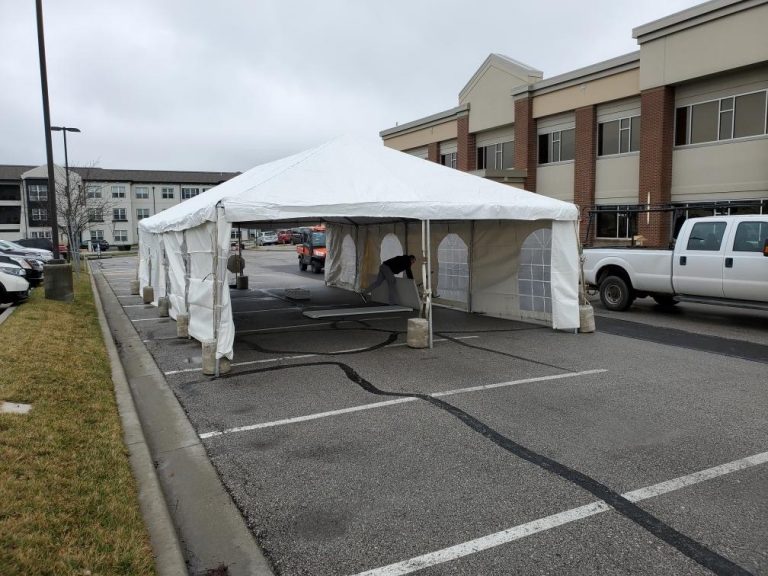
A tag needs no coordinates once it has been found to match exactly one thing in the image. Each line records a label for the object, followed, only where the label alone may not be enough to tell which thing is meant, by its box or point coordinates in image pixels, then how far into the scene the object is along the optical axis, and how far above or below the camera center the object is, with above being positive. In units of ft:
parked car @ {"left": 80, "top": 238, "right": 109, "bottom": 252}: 211.41 +0.04
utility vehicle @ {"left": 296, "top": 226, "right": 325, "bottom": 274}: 91.35 -1.53
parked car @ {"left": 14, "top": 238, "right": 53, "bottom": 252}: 124.36 +0.48
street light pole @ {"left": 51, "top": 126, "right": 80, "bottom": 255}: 89.66 +9.34
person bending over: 47.19 -2.44
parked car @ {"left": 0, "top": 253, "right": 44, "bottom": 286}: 59.00 -2.25
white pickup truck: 34.71 -1.79
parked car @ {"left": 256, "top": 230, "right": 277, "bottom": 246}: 225.97 +1.57
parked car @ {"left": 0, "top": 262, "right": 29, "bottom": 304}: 41.96 -3.13
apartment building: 245.04 +20.57
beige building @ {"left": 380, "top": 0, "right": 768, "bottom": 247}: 60.03 +14.84
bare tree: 96.48 +6.19
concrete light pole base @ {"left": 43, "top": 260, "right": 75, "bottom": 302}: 45.09 -2.83
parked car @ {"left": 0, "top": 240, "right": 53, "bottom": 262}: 87.50 -0.91
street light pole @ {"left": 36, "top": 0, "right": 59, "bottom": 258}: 44.75 +12.82
